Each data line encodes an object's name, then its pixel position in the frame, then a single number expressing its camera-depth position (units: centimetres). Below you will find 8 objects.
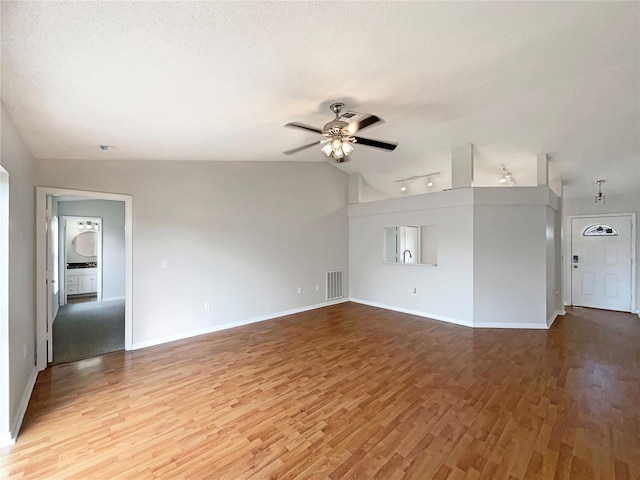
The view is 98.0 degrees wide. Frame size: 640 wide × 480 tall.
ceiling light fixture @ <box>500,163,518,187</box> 525
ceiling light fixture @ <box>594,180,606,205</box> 537
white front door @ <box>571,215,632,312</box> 569
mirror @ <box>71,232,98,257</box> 728
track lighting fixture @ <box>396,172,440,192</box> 614
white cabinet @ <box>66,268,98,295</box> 697
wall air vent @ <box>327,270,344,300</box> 627
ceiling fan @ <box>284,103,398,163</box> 258
